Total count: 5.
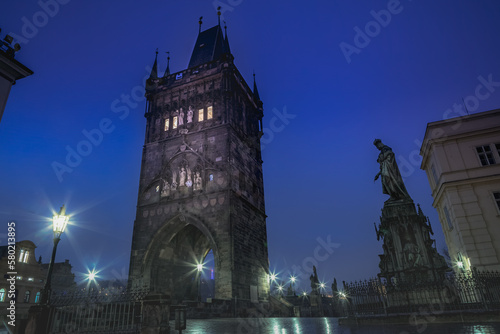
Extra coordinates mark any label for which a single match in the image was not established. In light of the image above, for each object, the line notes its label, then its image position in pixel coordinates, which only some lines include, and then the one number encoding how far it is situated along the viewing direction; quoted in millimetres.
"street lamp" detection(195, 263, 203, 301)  26734
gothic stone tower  22125
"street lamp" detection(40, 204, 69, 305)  9402
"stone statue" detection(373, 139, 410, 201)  12547
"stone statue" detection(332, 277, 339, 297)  31984
